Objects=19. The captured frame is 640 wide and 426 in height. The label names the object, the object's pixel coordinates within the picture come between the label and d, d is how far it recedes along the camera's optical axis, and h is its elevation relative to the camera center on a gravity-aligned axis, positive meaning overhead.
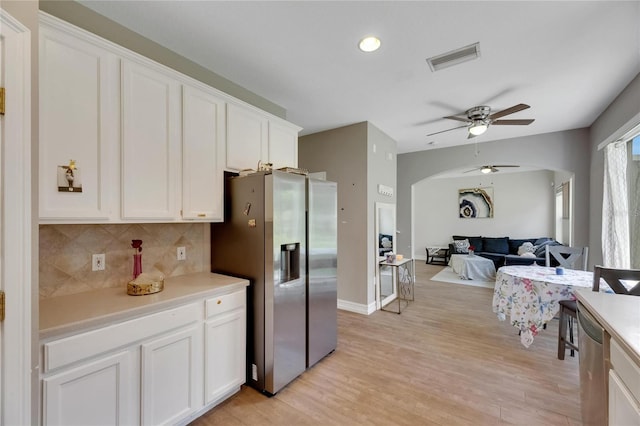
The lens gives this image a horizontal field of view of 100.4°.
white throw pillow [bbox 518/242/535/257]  6.37 -0.87
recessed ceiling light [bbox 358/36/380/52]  2.06 +1.34
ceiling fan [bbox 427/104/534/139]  3.27 +1.16
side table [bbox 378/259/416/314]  4.43 -1.17
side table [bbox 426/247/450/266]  7.92 -1.28
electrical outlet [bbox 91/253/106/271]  1.81 -0.34
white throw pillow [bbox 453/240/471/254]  7.34 -0.93
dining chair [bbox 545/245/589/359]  2.49 -0.87
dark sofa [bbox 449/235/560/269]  5.78 -0.91
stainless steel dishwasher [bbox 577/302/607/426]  1.27 -0.83
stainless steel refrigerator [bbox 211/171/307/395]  2.10 -0.42
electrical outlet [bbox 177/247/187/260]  2.29 -0.35
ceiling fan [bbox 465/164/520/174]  5.05 +0.96
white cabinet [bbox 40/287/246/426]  1.28 -0.89
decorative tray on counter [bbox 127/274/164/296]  1.72 -0.47
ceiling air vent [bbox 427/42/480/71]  2.19 +1.34
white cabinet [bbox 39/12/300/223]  1.42 +0.51
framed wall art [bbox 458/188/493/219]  8.07 +0.30
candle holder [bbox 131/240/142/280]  1.90 -0.34
